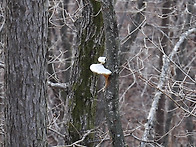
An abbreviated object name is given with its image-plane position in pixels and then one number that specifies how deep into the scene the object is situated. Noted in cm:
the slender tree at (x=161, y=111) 2087
